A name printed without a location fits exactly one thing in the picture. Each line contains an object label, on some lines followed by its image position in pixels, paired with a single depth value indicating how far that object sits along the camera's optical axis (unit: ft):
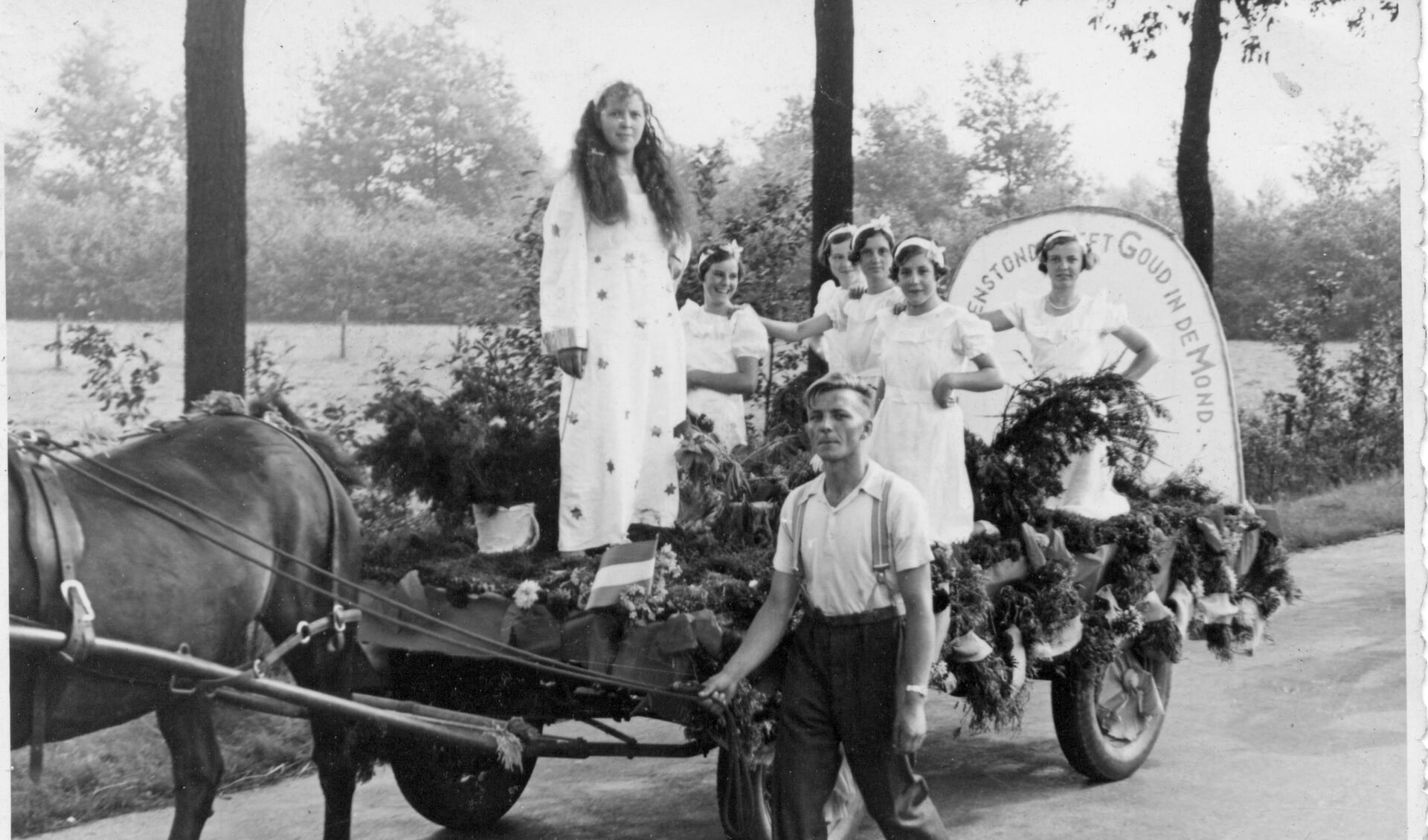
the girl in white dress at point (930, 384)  16.62
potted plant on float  14.60
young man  11.65
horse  11.46
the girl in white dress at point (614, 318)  15.53
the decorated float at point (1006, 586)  13.01
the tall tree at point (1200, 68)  26.58
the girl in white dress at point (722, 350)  19.63
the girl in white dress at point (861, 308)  19.11
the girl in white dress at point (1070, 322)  19.86
